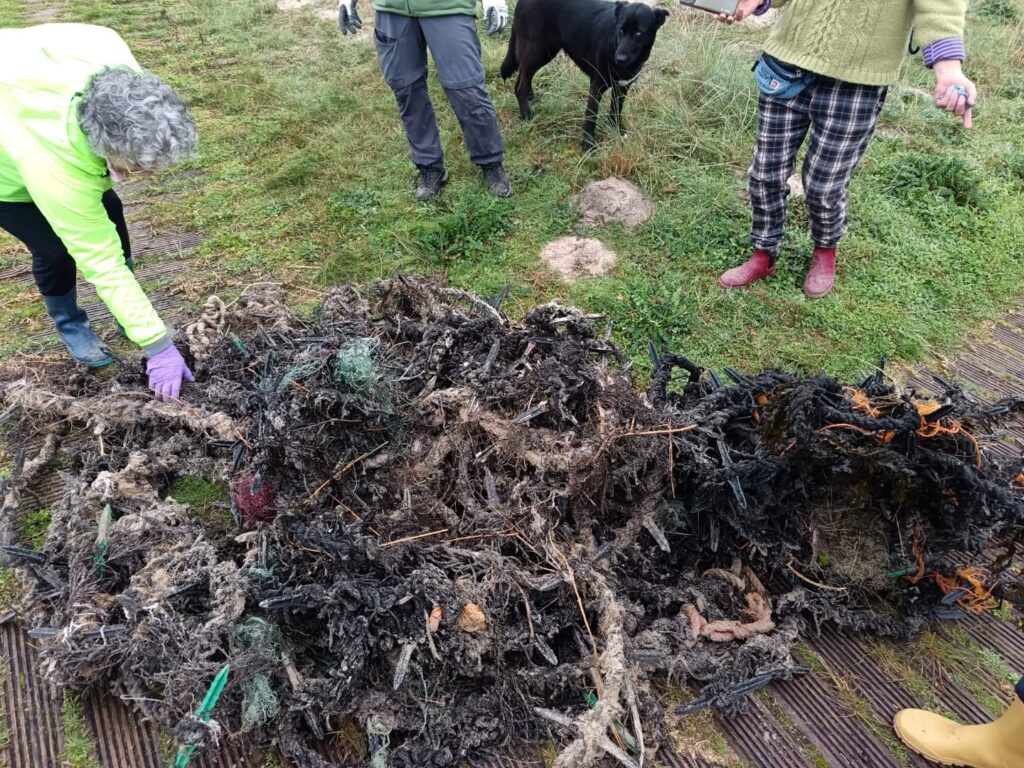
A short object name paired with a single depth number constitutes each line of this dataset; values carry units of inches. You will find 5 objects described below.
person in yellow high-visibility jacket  77.2
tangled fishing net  69.2
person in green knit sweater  88.3
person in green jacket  136.3
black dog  145.5
